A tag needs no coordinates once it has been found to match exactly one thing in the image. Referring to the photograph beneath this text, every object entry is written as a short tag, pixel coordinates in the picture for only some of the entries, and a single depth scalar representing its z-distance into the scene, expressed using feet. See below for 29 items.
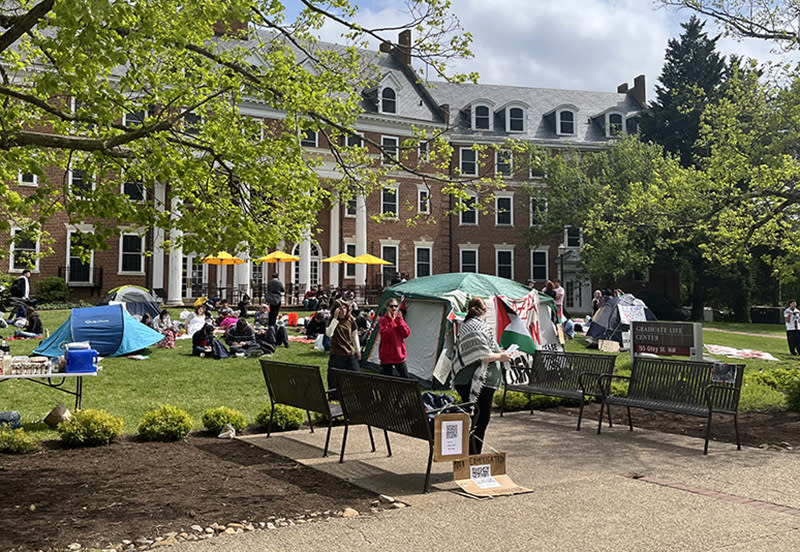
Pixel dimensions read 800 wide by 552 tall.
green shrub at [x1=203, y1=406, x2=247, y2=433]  29.53
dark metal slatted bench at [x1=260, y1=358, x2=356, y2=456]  26.96
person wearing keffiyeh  23.89
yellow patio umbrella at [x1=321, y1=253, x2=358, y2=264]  99.96
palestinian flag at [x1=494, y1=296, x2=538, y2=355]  52.90
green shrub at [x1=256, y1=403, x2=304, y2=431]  31.14
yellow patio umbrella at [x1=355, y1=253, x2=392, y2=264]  102.48
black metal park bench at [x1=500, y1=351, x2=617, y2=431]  34.35
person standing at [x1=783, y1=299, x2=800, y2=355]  71.56
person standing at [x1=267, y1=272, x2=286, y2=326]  65.51
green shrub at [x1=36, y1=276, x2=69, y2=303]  99.96
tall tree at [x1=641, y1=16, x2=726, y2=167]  142.10
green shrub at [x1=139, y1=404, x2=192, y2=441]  27.76
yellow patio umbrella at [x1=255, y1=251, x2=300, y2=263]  87.22
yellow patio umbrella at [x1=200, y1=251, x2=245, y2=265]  86.66
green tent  49.88
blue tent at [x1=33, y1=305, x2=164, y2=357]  50.78
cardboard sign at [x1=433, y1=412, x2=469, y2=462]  21.21
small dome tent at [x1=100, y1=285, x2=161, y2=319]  76.28
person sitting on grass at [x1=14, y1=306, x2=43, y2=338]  63.77
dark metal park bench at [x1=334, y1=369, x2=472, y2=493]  22.11
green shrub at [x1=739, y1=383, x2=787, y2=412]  38.71
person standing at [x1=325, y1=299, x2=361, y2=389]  37.11
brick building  114.11
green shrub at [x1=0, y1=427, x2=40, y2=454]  25.07
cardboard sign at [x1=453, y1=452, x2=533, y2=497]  20.84
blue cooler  31.07
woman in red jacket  38.99
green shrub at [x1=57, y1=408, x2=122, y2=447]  26.21
